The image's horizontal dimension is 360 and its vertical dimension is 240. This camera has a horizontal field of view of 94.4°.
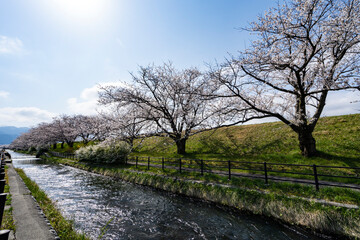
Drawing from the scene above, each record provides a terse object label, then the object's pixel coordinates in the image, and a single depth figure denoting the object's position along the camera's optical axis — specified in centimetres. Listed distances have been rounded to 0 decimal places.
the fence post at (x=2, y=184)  469
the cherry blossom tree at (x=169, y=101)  1609
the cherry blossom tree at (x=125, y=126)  1673
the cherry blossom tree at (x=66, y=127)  4897
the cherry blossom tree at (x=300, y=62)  973
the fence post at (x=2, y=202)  263
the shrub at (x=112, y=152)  2003
